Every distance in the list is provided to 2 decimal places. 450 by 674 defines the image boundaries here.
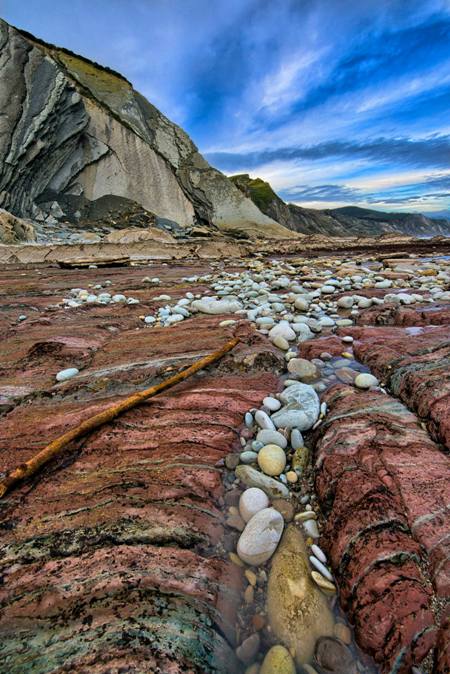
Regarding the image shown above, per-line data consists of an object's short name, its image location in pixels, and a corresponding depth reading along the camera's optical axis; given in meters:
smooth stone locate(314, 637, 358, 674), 1.10
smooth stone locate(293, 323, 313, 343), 3.67
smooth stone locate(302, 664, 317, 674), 1.10
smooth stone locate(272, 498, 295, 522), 1.64
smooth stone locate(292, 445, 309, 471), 1.92
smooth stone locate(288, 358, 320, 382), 2.83
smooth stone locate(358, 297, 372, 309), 4.62
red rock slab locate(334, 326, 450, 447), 1.97
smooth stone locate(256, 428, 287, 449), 2.05
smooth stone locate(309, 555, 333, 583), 1.35
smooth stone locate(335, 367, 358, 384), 2.65
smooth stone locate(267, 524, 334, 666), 1.19
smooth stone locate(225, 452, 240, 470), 1.90
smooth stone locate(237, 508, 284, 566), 1.44
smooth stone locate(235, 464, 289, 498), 1.76
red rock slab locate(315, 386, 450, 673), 1.11
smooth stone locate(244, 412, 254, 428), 2.25
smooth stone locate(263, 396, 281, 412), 2.36
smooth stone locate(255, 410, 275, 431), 2.18
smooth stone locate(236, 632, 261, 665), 1.13
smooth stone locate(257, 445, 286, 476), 1.87
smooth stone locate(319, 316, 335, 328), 4.00
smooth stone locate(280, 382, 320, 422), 2.22
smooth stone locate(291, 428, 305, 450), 2.05
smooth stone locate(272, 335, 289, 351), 3.34
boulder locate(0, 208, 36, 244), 12.09
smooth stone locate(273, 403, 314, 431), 2.16
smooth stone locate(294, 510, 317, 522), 1.61
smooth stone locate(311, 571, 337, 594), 1.30
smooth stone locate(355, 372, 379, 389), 2.45
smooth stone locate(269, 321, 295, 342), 3.53
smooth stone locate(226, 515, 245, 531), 1.58
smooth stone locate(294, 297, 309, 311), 4.66
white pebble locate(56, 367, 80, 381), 2.69
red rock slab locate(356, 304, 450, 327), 3.66
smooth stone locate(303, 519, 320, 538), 1.53
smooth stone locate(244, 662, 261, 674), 1.09
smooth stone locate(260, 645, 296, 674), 1.09
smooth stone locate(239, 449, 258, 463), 1.94
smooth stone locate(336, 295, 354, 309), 4.72
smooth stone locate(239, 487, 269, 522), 1.62
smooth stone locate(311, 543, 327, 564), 1.41
